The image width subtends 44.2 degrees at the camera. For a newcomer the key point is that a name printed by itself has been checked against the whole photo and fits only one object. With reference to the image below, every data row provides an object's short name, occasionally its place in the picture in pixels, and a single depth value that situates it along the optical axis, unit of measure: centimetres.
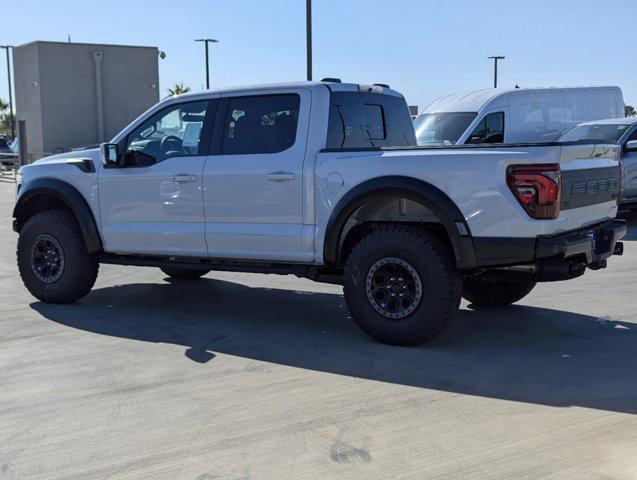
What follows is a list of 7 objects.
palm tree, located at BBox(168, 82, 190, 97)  5862
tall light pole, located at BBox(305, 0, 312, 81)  1978
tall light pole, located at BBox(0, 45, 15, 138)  4788
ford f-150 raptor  543
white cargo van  1548
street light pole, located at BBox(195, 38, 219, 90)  4397
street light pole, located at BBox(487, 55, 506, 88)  5238
